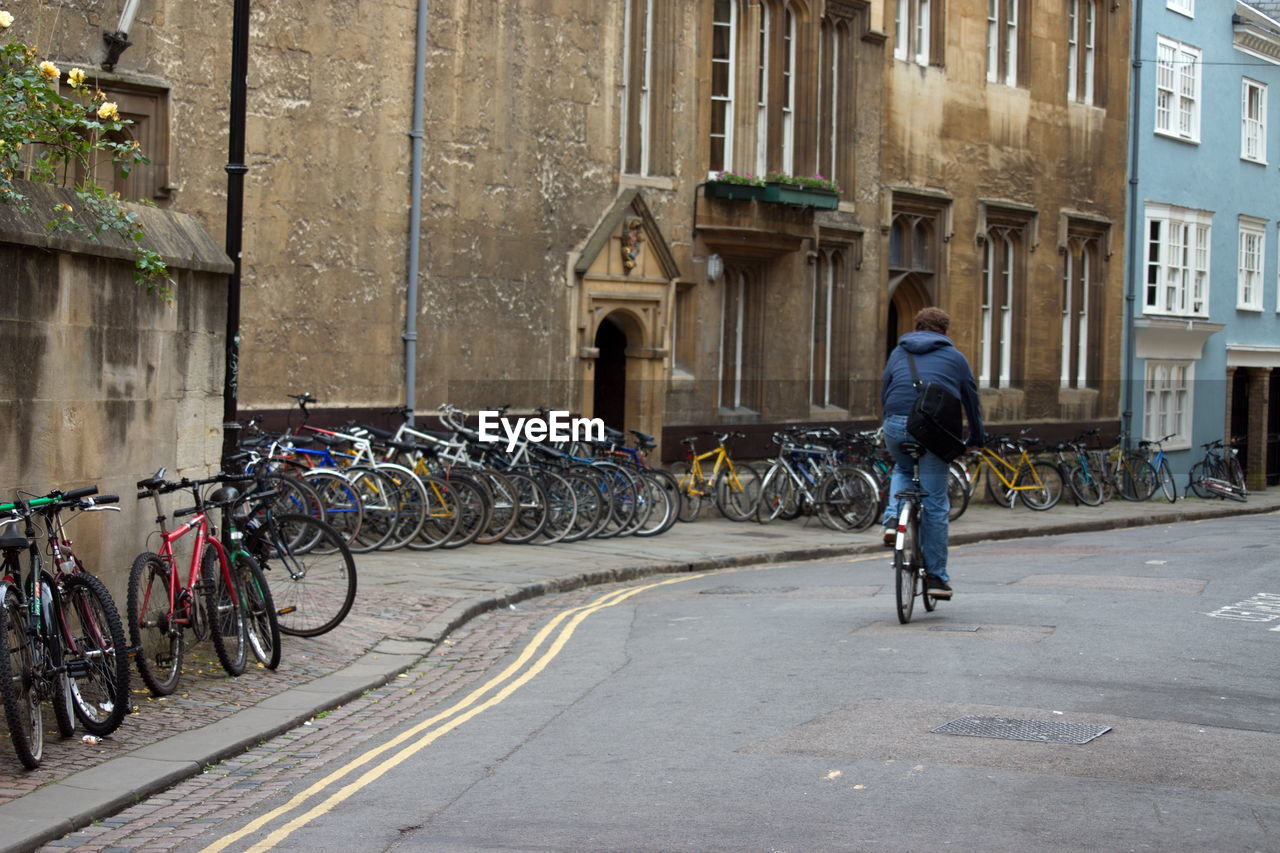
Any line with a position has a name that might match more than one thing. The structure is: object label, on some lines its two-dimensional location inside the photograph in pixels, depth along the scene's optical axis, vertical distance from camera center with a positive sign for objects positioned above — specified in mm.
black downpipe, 11219 +1368
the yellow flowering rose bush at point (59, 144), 8609 +1296
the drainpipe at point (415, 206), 20609 +2254
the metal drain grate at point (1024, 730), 7531 -1512
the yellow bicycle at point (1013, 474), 27234 -1183
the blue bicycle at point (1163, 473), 31859 -1285
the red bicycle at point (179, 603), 8953 -1241
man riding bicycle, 11344 -168
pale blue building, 36844 +4107
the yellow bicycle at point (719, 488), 22219 -1262
